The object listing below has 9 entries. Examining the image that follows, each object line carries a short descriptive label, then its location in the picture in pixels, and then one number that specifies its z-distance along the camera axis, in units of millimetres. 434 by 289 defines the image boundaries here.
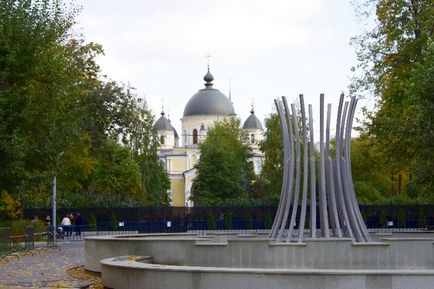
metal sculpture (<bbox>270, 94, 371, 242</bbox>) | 23203
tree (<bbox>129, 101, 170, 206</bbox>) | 70812
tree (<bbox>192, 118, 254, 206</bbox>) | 75062
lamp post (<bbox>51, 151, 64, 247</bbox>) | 35069
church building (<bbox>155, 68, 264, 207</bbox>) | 120875
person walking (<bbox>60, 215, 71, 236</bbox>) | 42625
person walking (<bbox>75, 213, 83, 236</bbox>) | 45625
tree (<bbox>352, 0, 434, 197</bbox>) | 33469
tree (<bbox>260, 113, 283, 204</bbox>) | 68562
